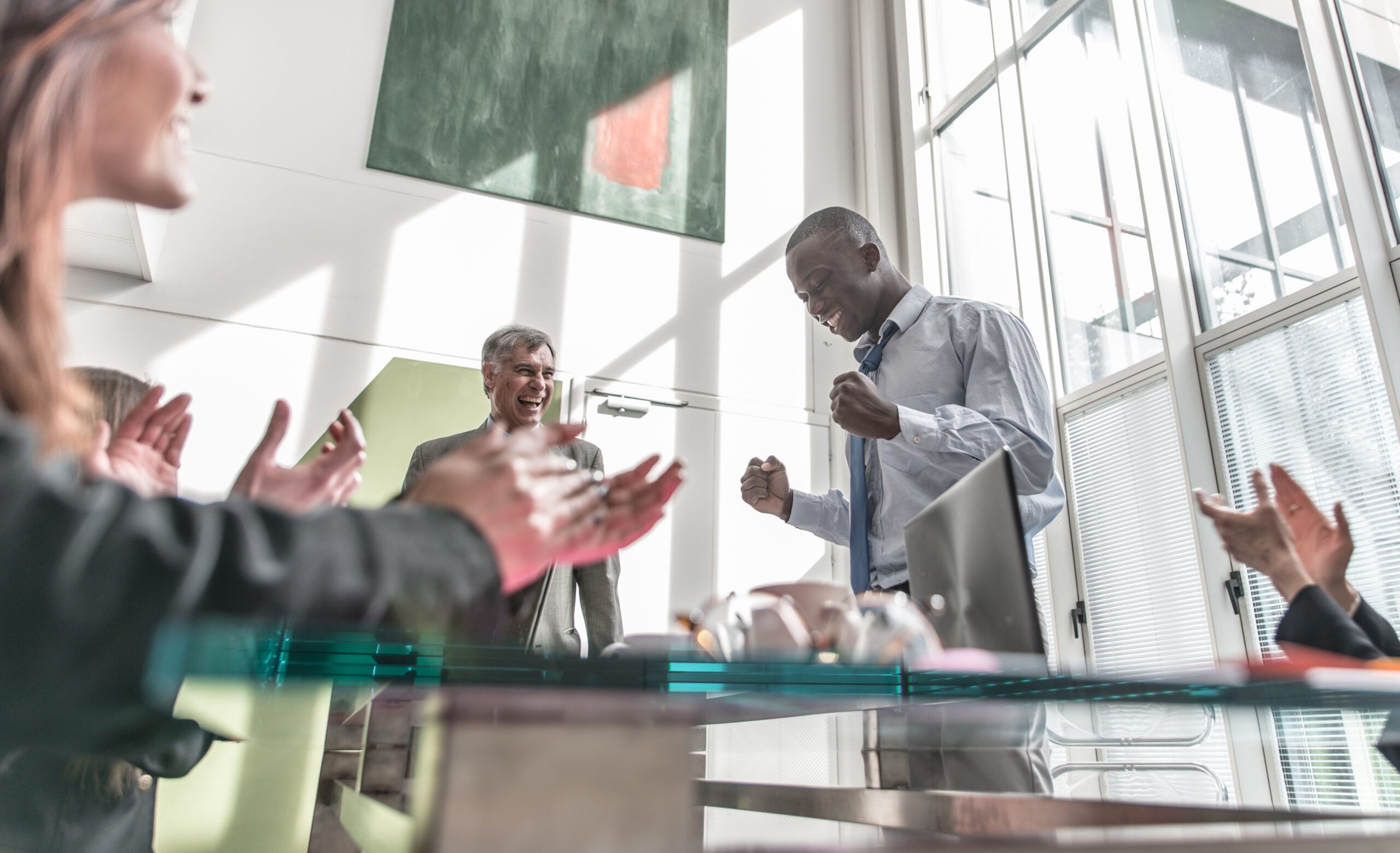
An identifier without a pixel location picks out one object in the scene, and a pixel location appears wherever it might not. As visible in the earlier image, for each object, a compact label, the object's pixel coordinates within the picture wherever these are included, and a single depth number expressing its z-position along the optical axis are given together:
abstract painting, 4.12
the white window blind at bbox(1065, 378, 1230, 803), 2.85
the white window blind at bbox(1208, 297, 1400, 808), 2.43
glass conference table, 0.46
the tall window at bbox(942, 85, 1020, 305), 4.21
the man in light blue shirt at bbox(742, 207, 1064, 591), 1.52
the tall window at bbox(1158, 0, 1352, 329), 2.88
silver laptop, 0.80
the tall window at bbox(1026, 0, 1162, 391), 3.48
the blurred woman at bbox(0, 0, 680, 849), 0.36
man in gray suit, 2.21
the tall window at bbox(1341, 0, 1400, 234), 2.67
